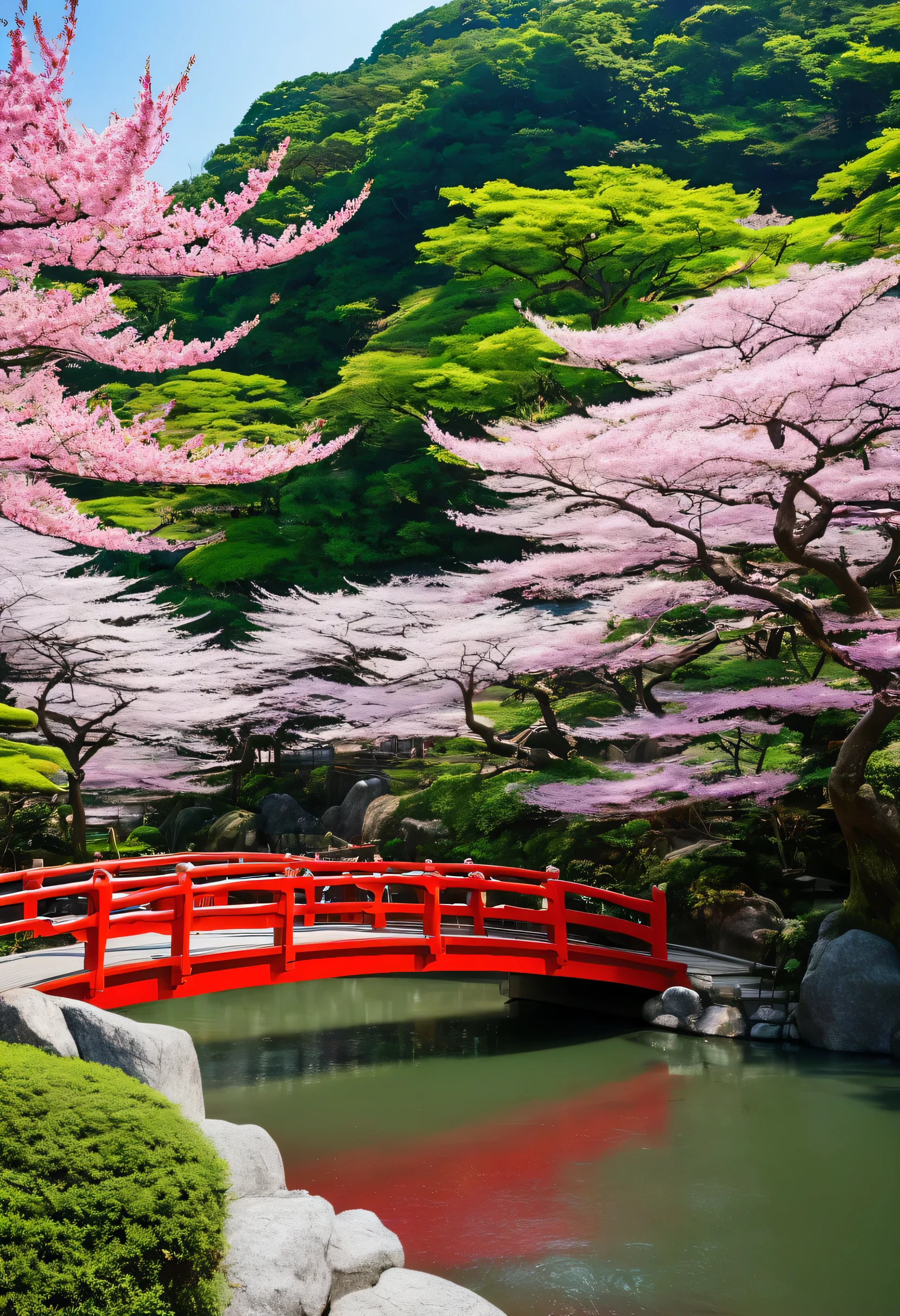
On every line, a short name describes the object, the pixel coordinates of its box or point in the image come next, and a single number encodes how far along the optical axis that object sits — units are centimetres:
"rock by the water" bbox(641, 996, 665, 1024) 1101
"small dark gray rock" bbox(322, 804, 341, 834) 2036
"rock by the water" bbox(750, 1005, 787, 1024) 1027
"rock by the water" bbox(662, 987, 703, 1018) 1077
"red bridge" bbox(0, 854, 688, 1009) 677
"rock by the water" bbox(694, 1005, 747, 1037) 1041
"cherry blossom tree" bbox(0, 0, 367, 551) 638
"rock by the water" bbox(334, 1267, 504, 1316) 434
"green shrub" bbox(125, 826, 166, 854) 2070
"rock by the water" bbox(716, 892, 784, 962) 1254
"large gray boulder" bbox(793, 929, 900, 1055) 957
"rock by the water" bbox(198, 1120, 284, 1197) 518
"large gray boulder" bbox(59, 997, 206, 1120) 514
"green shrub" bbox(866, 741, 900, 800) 1166
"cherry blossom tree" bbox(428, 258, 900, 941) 1013
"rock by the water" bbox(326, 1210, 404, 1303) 459
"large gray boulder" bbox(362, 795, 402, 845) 1841
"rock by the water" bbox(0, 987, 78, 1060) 468
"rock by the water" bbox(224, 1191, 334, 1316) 409
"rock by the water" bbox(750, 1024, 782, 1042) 1014
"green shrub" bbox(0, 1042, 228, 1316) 331
